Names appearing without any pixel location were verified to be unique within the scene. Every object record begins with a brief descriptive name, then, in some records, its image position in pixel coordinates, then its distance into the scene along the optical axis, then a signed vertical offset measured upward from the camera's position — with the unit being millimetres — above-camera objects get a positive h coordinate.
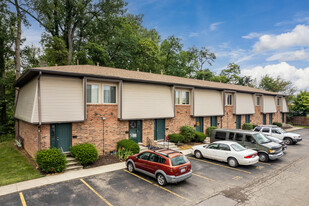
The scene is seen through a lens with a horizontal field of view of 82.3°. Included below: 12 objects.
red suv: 8399 -3023
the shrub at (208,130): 21053 -2979
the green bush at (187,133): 18109 -2814
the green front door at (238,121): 26078 -2427
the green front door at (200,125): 20984 -2347
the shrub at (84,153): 11188 -3022
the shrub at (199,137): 18750 -3352
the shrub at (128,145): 13000 -2951
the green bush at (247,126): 25625 -3062
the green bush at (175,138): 17094 -3131
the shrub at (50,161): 10055 -3121
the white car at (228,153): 11047 -3231
